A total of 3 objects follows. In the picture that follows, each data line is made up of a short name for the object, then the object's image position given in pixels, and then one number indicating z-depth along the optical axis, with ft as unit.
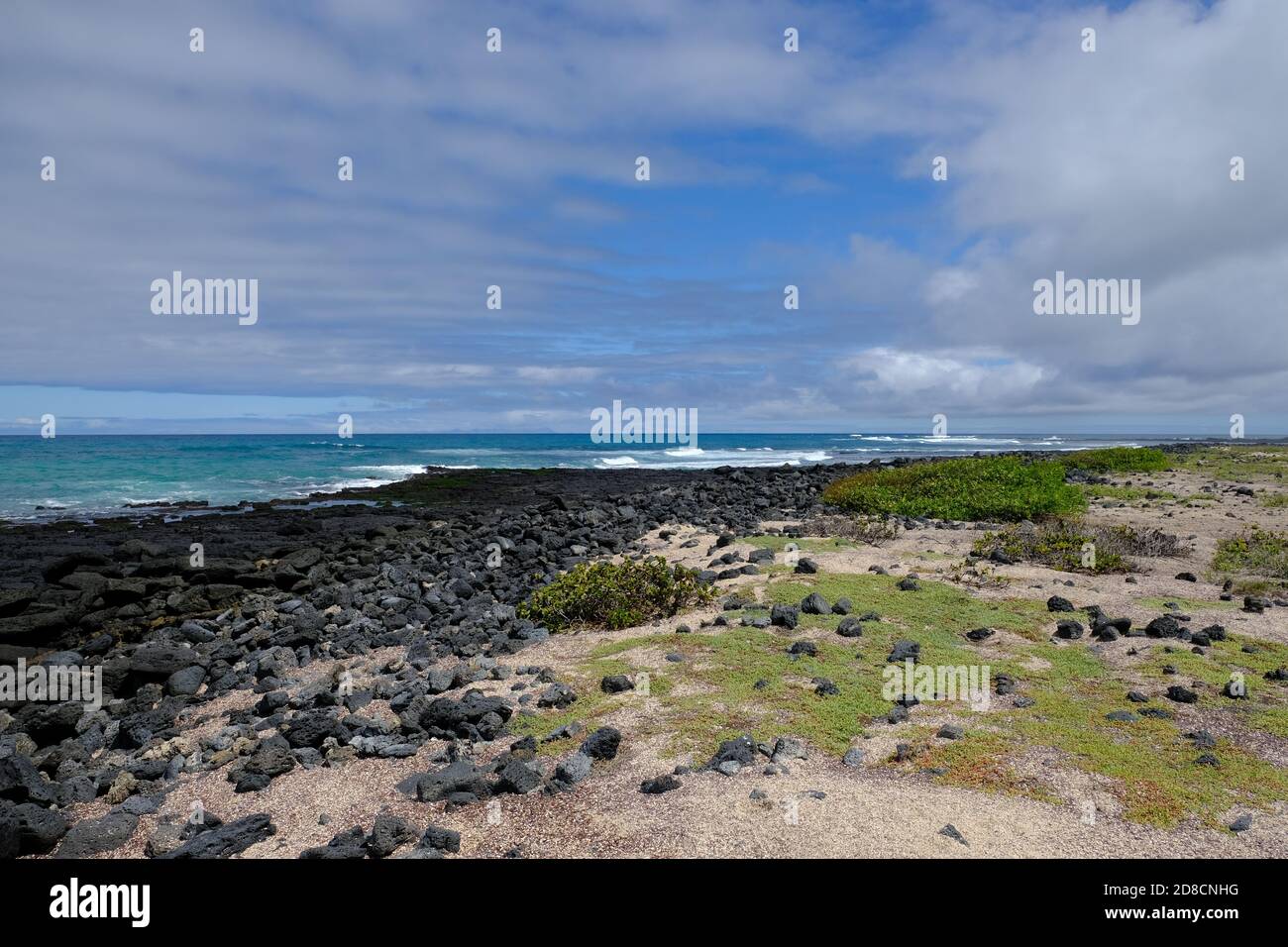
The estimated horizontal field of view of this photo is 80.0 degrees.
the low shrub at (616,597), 34.74
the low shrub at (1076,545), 42.06
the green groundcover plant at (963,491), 60.49
